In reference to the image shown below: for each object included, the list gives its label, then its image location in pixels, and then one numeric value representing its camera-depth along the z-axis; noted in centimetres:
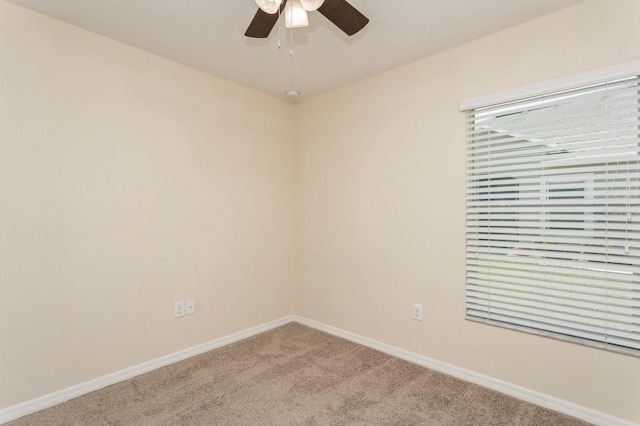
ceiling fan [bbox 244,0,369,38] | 146
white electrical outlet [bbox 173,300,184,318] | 266
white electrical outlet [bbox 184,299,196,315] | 272
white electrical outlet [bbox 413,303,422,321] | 261
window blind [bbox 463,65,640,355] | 181
